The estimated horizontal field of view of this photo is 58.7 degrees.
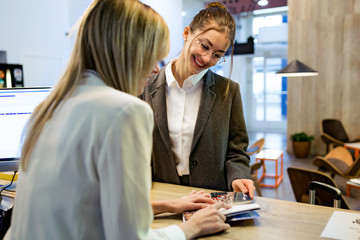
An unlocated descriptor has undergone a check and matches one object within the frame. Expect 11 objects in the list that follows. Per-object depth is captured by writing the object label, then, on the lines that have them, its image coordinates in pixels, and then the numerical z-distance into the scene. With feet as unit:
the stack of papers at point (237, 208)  3.96
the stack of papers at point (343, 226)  3.64
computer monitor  5.34
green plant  25.35
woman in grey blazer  5.37
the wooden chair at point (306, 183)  8.28
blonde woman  2.34
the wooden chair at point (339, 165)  14.37
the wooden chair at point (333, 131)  23.18
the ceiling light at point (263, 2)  26.58
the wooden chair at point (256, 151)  13.68
